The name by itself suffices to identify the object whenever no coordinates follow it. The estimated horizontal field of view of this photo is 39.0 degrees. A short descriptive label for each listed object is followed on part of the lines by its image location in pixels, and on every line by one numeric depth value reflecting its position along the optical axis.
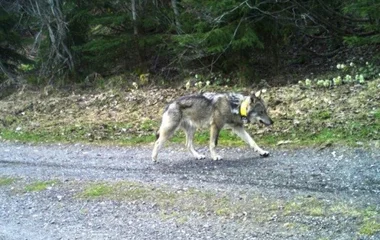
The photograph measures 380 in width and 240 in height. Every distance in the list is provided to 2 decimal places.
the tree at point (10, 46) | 21.73
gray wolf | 10.52
